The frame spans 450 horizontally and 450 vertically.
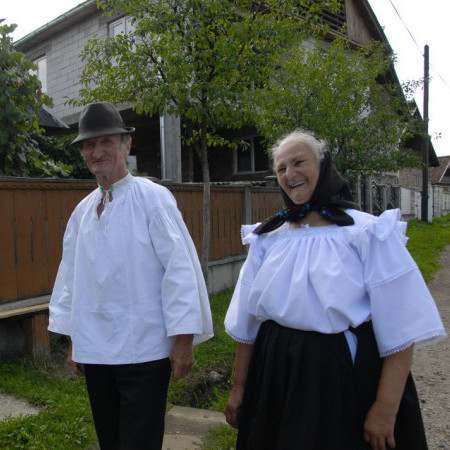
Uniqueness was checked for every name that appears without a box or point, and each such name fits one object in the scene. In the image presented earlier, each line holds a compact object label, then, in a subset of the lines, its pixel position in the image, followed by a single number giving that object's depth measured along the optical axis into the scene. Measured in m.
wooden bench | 4.08
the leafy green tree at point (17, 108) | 4.72
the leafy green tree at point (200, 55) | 4.53
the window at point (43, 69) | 14.89
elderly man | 2.00
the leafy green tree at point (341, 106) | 7.04
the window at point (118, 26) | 11.99
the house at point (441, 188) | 26.88
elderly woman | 1.61
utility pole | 18.03
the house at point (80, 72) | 12.99
